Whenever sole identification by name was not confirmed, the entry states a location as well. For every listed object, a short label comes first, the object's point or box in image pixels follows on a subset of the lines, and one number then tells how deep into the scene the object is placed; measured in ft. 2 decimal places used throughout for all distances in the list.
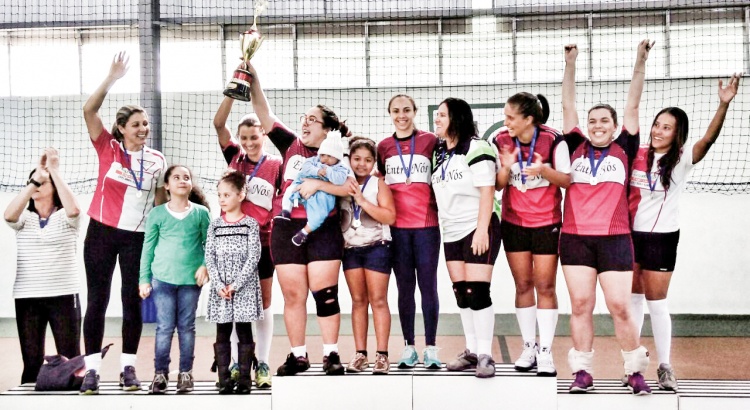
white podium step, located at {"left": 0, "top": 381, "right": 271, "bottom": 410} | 11.33
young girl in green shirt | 11.18
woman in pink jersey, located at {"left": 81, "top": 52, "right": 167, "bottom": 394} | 11.63
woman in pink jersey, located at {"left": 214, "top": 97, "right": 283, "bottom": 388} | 12.20
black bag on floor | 11.79
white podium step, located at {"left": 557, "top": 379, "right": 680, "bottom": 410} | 10.78
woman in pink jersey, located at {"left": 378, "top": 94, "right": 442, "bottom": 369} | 11.46
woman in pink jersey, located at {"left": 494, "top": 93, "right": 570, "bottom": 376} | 11.00
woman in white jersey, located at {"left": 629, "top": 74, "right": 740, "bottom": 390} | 11.19
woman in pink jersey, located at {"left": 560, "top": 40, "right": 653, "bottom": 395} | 10.74
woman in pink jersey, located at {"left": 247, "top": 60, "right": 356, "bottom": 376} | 11.39
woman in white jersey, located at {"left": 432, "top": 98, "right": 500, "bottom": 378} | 11.02
